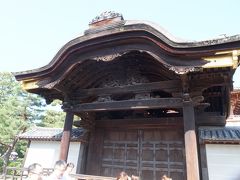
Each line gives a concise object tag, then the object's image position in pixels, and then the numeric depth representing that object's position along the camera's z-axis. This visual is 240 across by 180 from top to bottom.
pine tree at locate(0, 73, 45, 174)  22.52
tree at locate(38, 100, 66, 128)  28.62
